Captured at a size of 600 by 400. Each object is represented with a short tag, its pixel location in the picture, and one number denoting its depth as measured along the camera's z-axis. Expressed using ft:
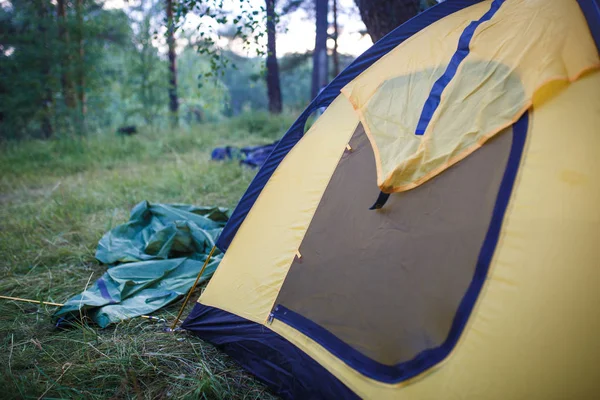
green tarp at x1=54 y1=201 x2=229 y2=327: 7.72
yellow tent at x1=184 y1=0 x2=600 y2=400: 3.94
